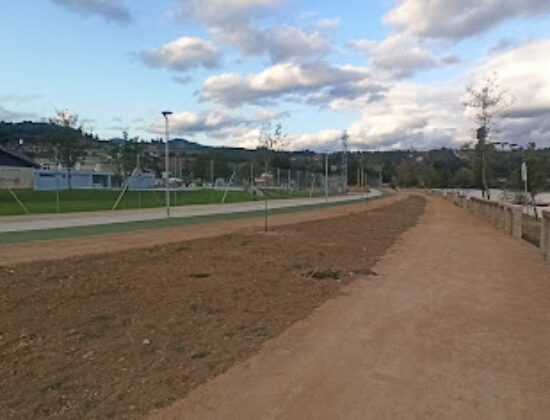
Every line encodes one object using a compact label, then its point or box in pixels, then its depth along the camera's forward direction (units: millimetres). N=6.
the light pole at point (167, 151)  22875
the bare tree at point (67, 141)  41938
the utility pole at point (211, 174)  42938
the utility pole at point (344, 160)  62375
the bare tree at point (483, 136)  31594
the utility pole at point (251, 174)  44225
